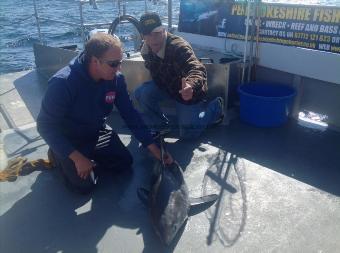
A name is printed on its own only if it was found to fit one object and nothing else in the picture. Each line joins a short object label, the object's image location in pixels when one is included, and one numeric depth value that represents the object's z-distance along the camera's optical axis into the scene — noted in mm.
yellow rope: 3994
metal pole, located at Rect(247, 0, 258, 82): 5160
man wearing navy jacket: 3219
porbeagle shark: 2941
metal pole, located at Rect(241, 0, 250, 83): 5131
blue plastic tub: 4797
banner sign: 4758
